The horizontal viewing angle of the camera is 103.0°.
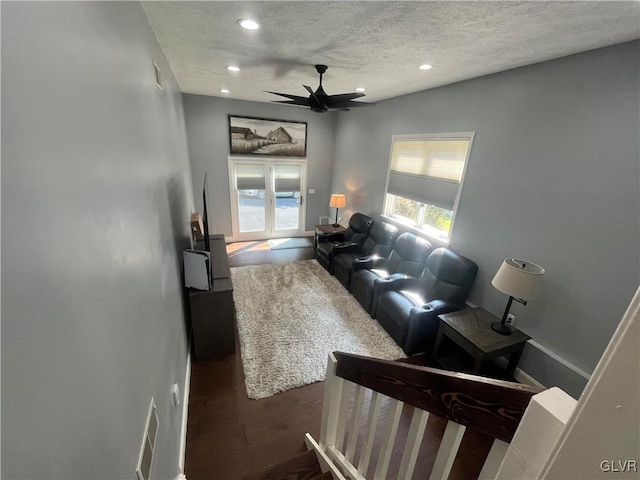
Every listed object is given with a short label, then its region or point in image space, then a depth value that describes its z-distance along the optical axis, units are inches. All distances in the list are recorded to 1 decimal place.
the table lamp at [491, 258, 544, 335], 81.2
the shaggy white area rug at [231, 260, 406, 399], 99.3
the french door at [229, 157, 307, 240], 212.4
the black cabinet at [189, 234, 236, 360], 96.7
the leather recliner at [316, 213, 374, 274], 175.9
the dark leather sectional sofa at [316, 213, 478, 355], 110.0
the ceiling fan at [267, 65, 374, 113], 95.4
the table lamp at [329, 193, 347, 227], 202.1
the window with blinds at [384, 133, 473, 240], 119.8
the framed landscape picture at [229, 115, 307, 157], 197.6
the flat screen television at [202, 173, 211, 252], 91.5
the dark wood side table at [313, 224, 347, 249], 192.1
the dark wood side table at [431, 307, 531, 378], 86.6
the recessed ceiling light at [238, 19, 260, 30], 67.8
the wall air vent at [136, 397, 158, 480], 38.7
